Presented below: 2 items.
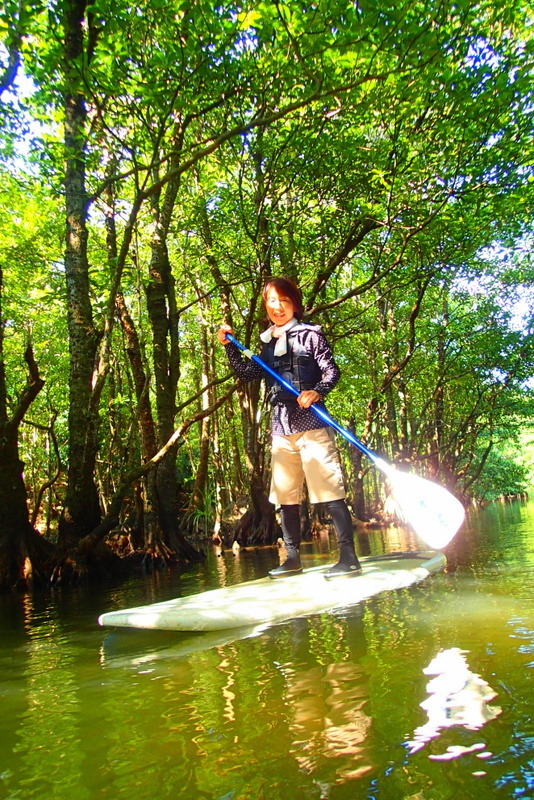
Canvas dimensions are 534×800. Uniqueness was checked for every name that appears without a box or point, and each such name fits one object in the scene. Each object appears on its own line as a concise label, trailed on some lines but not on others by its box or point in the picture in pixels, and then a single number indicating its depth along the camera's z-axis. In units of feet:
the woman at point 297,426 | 12.10
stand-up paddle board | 9.22
